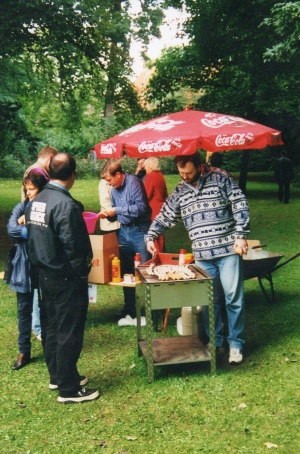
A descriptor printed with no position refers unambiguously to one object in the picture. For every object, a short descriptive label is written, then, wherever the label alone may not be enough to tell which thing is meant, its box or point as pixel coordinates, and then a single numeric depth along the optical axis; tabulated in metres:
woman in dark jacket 5.65
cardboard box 6.49
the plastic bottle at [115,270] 6.54
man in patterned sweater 5.50
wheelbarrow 7.00
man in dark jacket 4.57
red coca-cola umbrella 5.61
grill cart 5.16
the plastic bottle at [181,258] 5.87
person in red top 8.53
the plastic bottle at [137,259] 6.35
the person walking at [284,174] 20.77
